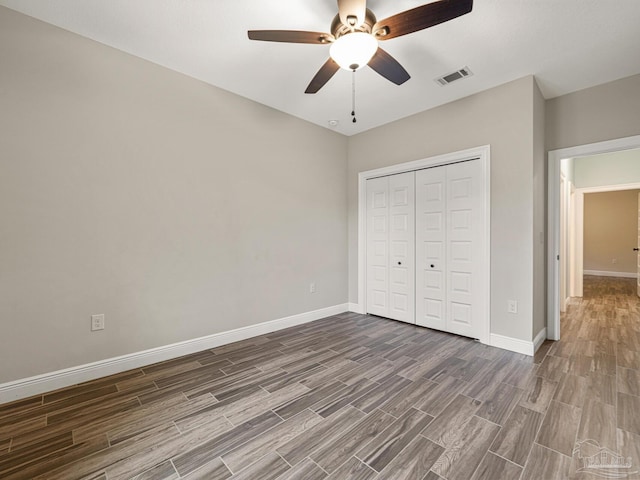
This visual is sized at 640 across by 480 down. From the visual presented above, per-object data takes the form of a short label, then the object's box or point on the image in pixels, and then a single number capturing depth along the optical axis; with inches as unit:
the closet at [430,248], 130.6
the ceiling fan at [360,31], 67.2
